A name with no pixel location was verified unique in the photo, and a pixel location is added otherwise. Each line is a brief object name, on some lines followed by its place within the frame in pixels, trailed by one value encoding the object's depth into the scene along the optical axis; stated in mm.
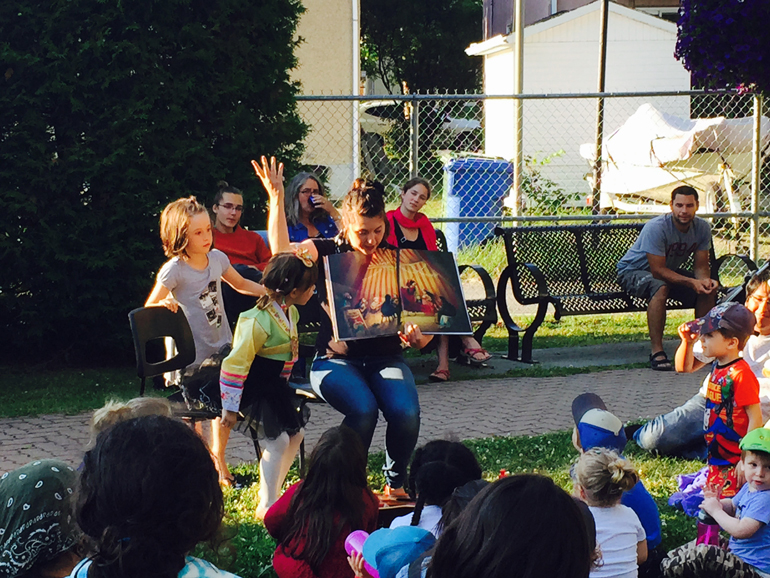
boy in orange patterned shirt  4785
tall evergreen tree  7895
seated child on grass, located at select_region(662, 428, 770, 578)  3787
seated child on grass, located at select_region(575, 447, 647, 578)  3471
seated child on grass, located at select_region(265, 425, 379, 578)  3516
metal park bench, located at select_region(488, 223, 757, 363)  8992
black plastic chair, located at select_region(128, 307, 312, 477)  5180
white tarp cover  17938
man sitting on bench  8805
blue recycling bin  15656
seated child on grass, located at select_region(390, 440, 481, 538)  3438
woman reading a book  4762
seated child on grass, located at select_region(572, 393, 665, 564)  3961
